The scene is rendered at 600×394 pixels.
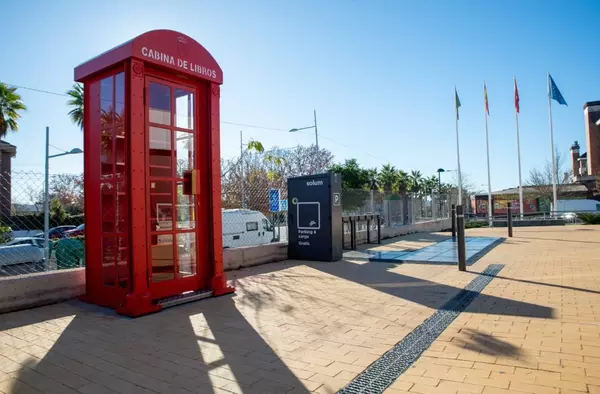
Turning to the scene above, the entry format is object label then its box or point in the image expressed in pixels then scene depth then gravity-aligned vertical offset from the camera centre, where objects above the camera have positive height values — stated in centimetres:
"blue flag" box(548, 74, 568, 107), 2880 +828
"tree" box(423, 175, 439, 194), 5492 +356
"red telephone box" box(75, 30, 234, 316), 545 +63
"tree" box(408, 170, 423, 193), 4949 +362
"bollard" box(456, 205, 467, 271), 821 -77
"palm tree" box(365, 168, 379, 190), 4369 +361
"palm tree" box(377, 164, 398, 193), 4553 +352
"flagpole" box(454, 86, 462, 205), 3058 +418
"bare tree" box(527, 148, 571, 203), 4759 +252
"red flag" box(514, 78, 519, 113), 2946 +802
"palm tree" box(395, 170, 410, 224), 4618 +334
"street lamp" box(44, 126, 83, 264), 648 +16
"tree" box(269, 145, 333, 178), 3766 +496
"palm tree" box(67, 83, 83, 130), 1923 +568
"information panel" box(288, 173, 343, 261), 1012 -17
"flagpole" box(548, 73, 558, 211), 2880 +501
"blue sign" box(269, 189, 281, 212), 1270 +42
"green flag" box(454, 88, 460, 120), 3018 +812
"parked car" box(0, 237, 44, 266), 730 -70
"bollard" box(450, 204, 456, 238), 1471 -50
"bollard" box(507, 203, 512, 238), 1593 -58
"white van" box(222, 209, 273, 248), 1540 -61
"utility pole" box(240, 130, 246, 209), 1282 +57
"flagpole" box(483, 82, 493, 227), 3036 +466
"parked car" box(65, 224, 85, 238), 1233 -47
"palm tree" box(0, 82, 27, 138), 1758 +509
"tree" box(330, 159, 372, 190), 4157 +375
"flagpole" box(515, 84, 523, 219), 2953 +411
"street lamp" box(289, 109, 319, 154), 2983 +570
